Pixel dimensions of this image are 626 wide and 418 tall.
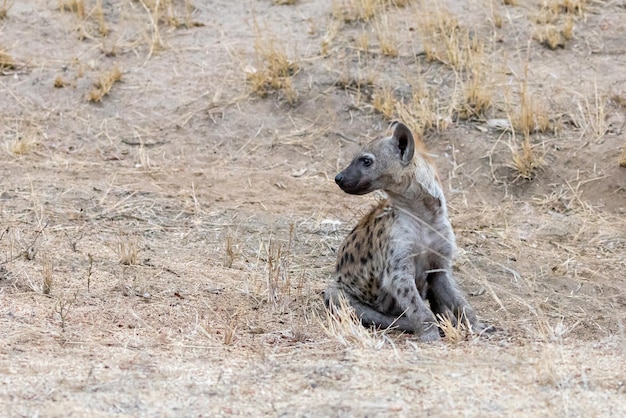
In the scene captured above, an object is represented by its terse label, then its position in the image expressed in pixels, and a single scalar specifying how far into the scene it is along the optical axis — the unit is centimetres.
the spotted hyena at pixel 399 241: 1198
